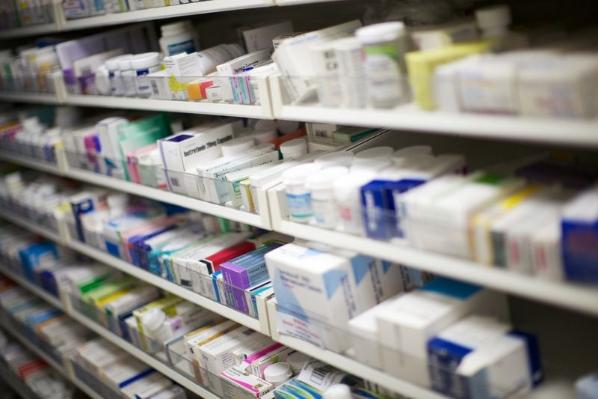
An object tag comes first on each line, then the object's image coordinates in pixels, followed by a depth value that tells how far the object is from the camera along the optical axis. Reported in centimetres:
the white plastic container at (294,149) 218
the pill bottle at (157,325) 270
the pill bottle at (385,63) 155
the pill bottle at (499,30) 152
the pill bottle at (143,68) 253
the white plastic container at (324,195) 175
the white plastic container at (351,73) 161
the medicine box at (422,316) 157
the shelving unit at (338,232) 129
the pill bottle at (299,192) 183
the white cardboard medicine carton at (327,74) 169
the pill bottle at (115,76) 266
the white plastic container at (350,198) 168
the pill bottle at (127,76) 258
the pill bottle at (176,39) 248
